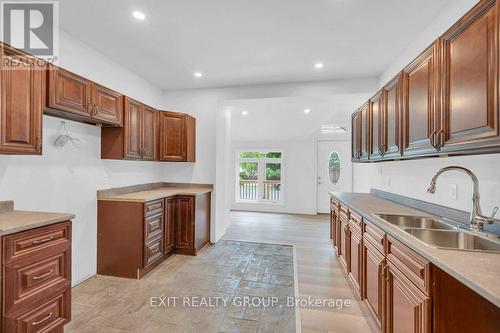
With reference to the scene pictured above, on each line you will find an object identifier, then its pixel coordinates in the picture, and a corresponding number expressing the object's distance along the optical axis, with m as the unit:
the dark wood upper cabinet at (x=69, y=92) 2.05
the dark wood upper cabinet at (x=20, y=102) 1.67
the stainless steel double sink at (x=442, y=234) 1.46
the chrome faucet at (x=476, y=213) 1.52
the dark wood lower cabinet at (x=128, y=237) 2.86
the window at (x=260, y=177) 7.06
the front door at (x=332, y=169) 6.52
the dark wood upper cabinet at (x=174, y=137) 3.79
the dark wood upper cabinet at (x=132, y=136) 2.96
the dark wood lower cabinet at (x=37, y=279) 1.51
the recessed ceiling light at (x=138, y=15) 2.16
